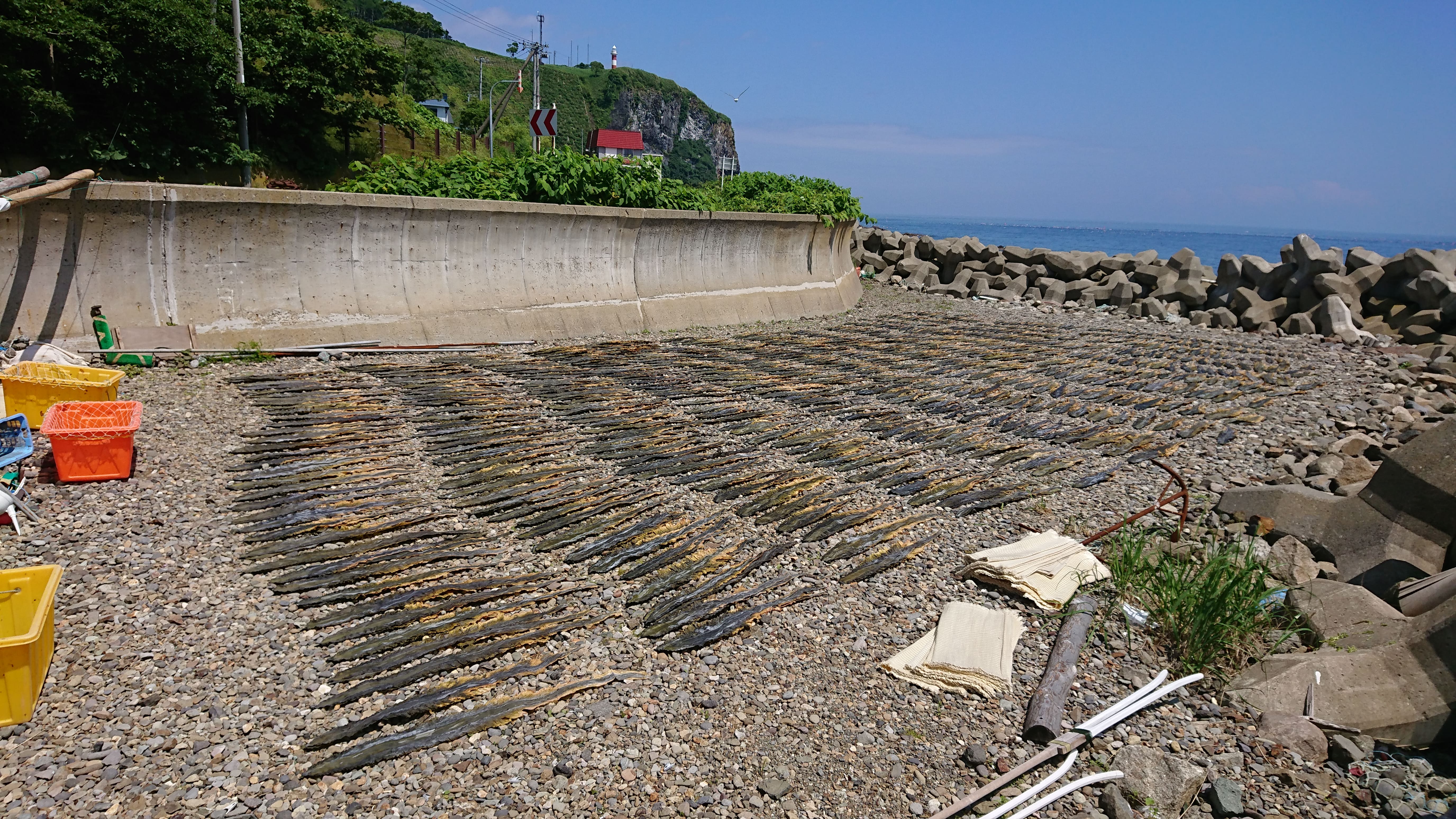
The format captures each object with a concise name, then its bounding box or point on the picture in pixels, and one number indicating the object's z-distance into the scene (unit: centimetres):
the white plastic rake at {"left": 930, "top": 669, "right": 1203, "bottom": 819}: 365
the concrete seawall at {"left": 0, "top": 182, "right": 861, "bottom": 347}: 830
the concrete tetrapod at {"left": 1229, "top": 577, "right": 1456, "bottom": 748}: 443
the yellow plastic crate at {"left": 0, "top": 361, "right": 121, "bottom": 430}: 638
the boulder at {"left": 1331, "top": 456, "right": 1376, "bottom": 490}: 847
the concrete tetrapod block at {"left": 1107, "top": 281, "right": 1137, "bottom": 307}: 2358
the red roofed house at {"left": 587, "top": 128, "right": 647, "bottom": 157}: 9800
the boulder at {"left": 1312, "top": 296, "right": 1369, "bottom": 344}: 1892
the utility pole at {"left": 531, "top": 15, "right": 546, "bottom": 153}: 3400
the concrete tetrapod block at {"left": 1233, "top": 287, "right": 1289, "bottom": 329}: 2098
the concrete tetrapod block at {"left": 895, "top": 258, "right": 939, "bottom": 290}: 2530
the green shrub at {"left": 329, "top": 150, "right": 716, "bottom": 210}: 1195
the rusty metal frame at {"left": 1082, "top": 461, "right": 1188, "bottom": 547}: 637
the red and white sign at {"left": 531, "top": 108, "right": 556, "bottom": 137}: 1931
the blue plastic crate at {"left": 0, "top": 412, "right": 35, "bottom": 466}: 566
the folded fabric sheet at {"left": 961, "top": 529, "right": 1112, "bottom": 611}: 550
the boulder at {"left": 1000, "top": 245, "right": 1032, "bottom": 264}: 2653
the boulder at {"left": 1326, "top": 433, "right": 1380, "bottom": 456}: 958
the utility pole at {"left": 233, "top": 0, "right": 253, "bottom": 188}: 2666
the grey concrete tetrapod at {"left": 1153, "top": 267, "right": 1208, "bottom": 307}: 2319
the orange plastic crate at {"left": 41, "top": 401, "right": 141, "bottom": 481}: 581
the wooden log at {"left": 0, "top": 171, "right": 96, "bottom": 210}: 720
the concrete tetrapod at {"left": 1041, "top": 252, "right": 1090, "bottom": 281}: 2552
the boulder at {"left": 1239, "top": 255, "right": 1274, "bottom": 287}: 2266
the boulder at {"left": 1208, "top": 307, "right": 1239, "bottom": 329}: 2124
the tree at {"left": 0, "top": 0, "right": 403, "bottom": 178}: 2523
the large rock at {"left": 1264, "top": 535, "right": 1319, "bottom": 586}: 631
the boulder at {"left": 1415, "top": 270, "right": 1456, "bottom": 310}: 1867
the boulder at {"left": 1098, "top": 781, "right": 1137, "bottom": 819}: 368
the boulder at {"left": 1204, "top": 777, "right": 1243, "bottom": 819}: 378
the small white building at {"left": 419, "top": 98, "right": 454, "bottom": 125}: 5781
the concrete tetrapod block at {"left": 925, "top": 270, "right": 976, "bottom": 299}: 2434
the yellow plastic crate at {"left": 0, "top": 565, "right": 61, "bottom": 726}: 349
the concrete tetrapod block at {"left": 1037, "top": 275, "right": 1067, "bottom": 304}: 2433
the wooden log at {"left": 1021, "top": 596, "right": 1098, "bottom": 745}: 416
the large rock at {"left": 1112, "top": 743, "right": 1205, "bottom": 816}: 378
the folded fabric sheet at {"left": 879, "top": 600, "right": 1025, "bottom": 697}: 451
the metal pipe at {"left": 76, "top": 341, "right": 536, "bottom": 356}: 931
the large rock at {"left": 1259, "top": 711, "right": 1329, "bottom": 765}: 424
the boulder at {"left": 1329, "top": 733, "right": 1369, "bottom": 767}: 426
